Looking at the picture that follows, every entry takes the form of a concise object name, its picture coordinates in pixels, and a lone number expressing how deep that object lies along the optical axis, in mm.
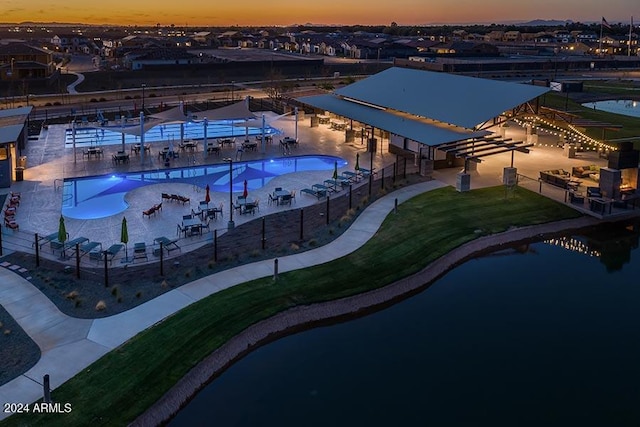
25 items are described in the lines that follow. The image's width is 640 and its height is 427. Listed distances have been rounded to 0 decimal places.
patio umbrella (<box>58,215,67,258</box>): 24422
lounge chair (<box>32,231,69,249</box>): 26234
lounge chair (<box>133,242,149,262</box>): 25092
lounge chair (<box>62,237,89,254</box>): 25625
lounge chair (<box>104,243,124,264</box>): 24661
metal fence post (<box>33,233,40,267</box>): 24161
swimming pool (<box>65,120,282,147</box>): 47778
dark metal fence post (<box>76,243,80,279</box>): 23031
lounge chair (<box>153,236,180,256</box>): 25728
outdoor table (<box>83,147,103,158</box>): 42100
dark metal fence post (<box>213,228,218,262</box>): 25047
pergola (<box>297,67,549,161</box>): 38906
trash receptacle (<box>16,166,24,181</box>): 35906
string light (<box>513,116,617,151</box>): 42669
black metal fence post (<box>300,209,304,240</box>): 27723
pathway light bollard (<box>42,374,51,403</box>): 15641
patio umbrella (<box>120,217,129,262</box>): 24375
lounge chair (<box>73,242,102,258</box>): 25172
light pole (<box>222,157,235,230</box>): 28844
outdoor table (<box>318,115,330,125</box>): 57094
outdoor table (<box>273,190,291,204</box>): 32750
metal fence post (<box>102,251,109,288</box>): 22594
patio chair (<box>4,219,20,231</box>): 27469
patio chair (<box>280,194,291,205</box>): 32750
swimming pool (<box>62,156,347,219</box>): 32125
